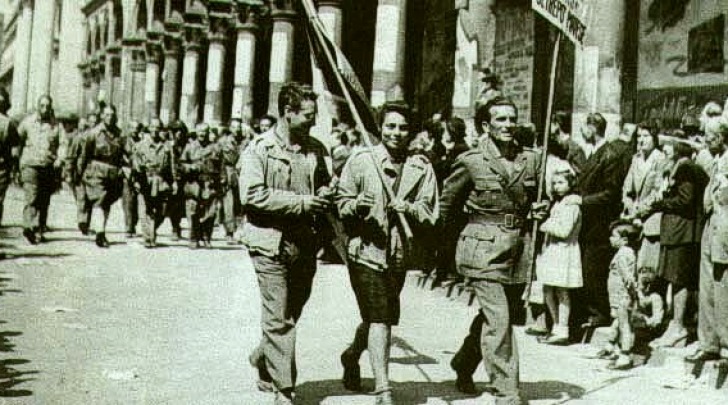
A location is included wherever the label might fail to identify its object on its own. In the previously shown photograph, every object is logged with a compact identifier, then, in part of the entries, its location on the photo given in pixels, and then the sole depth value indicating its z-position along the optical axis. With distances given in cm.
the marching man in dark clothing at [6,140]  1230
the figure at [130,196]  1545
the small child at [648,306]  781
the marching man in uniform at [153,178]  1491
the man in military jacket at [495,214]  585
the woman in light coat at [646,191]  873
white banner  615
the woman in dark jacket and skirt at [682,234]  791
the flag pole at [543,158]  589
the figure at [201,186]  1556
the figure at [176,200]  1574
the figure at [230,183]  1680
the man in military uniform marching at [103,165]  1458
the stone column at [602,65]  1188
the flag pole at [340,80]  611
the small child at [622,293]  772
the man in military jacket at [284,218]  579
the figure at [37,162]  1374
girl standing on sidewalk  866
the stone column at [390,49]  1666
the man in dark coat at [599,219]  890
